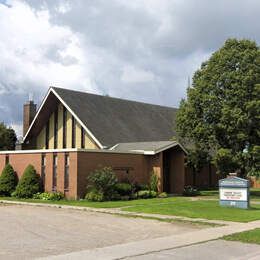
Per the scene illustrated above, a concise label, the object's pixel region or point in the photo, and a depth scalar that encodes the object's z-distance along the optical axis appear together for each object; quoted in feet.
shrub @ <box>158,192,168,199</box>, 106.11
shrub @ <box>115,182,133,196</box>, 98.69
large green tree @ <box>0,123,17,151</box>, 161.79
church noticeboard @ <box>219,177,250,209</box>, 77.94
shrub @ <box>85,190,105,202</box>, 92.38
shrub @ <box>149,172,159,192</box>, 109.80
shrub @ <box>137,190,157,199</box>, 102.17
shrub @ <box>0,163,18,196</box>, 105.81
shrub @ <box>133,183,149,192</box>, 105.61
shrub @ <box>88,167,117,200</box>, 94.27
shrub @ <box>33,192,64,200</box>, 96.16
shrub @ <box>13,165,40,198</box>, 100.63
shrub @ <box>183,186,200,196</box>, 116.06
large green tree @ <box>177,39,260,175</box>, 111.34
